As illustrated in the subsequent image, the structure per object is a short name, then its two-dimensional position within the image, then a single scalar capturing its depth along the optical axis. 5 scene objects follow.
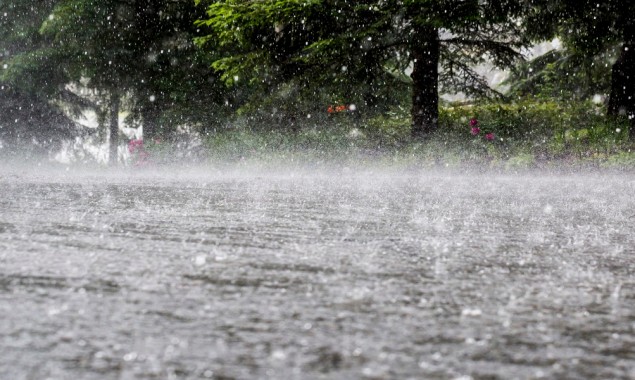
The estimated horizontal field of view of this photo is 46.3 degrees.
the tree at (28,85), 20.20
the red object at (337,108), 17.48
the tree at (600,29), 13.25
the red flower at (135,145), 18.27
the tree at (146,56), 18.36
